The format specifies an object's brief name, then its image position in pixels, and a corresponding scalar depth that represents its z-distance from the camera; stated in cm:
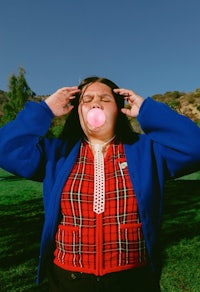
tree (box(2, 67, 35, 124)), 2362
